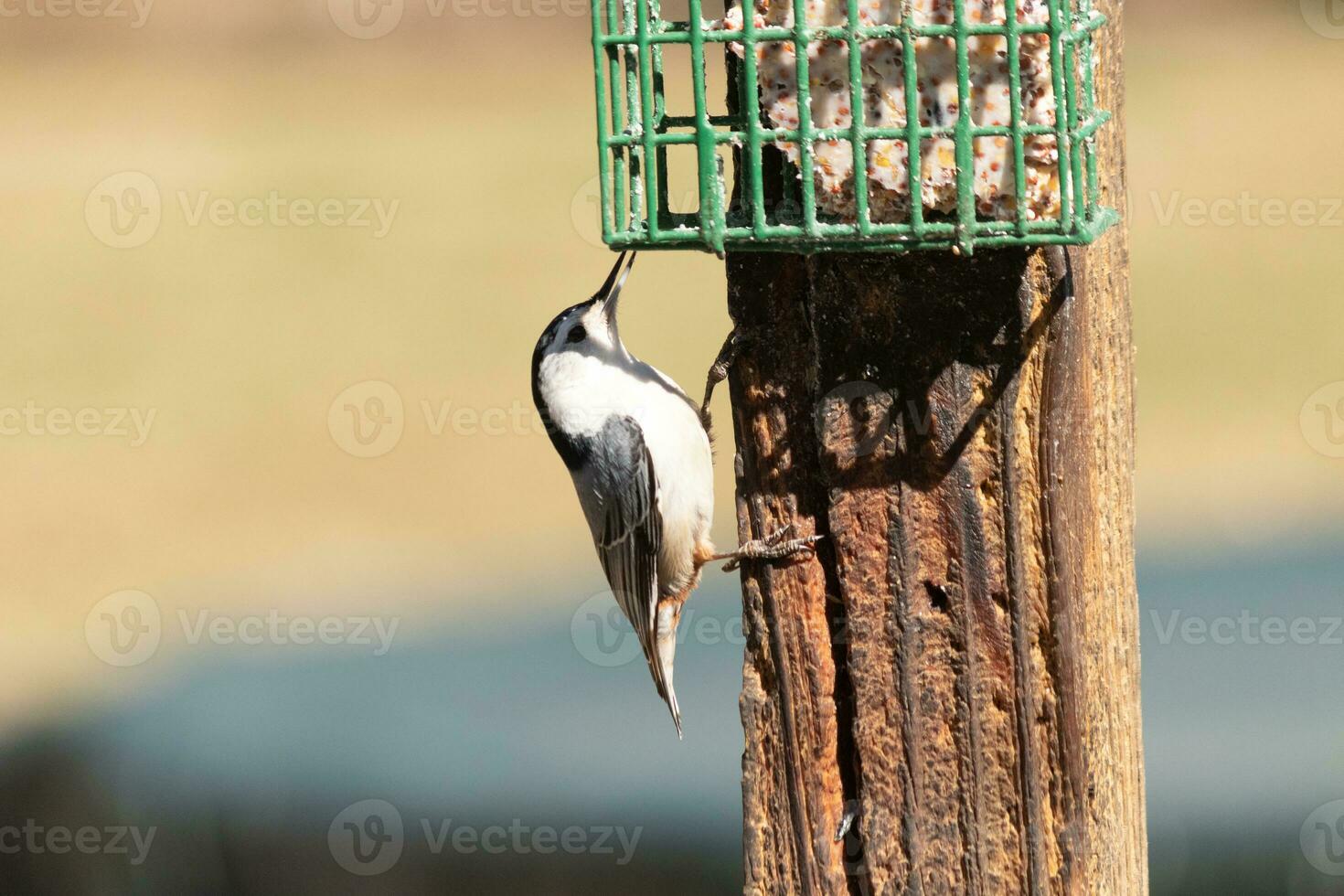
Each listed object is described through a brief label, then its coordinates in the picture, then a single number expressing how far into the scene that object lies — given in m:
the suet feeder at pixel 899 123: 5.12
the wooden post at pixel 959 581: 5.25
